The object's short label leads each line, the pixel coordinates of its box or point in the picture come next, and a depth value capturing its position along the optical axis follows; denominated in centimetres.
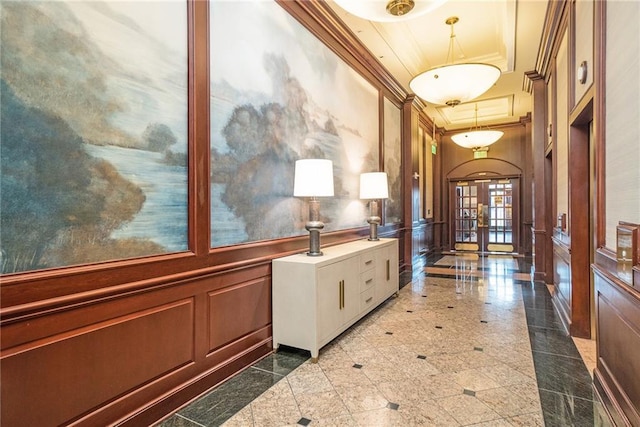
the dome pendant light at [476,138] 724
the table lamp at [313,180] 314
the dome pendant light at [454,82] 389
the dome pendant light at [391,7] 265
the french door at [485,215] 981
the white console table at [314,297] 296
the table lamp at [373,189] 483
